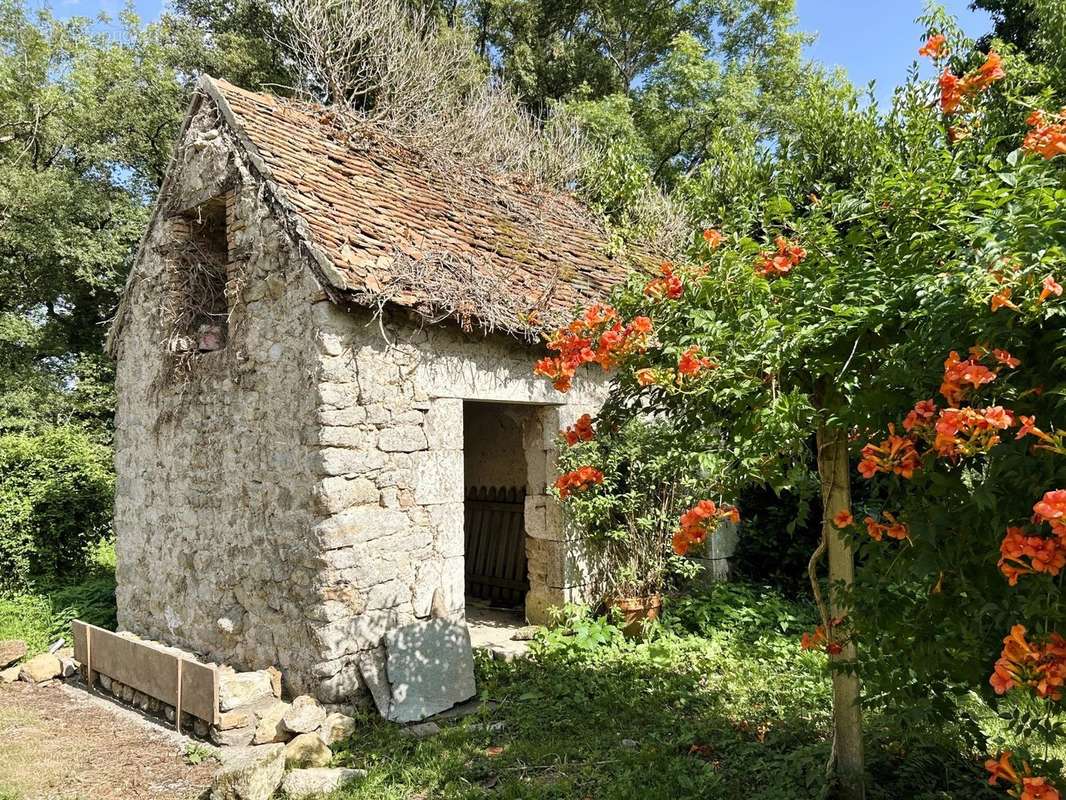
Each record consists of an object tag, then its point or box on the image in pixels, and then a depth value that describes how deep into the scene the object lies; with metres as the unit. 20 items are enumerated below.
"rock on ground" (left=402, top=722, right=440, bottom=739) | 4.95
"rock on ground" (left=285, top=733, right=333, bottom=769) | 4.64
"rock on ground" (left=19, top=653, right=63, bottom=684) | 6.79
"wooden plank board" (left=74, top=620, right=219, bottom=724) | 5.30
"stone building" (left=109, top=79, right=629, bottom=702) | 5.46
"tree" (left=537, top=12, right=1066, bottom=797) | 2.13
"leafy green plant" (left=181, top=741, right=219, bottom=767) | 5.02
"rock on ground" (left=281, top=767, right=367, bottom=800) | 4.21
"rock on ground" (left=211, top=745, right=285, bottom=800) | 4.11
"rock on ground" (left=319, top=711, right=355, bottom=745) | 4.95
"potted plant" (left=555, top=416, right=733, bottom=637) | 6.82
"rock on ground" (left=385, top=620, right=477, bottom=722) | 5.29
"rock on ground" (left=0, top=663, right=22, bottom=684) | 6.84
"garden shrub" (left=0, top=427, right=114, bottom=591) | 9.05
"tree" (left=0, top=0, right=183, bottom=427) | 14.31
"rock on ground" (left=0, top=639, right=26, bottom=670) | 7.01
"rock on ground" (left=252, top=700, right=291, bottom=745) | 5.10
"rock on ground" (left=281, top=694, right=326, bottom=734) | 4.99
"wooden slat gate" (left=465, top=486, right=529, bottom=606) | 8.45
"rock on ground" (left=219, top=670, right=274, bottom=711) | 5.26
